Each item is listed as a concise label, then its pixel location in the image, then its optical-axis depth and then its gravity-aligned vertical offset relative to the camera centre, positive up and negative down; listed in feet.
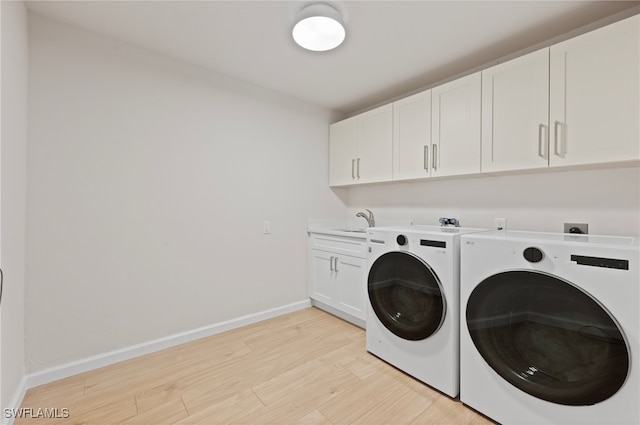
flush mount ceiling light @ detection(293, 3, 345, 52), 5.28 +3.62
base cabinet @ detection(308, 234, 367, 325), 8.17 -1.99
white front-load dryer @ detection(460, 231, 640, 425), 3.58 -1.69
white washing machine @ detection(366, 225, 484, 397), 5.34 -1.90
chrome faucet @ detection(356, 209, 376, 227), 10.10 -0.27
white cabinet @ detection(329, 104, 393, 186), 8.70 +2.14
